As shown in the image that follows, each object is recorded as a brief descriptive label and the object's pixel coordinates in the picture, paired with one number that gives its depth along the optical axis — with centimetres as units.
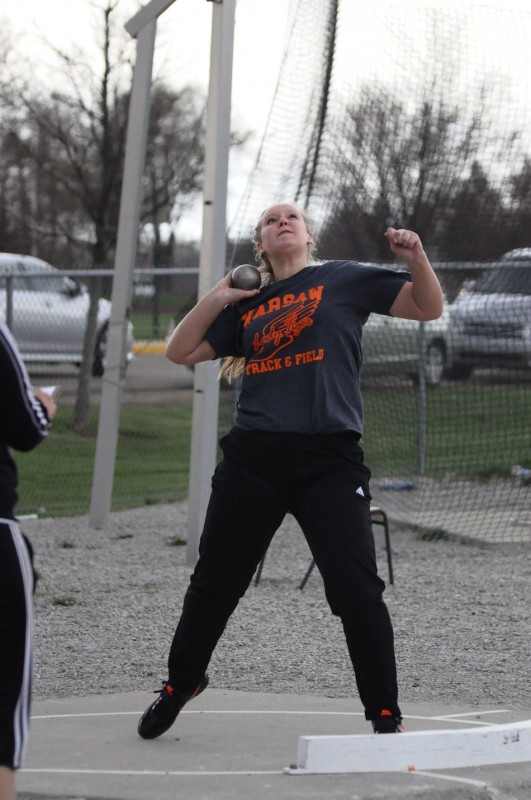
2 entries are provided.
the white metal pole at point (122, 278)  1936
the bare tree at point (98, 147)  2713
